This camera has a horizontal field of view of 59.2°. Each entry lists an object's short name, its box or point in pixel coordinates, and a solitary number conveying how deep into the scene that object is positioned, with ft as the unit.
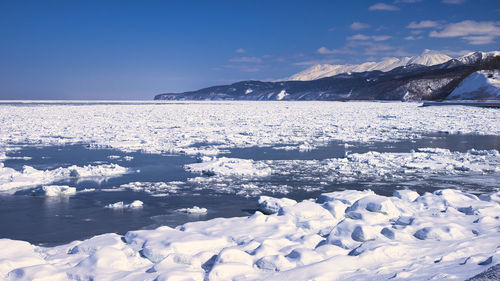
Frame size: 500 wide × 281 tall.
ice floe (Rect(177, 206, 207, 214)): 20.98
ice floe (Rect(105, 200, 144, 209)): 21.88
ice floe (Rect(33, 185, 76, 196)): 24.23
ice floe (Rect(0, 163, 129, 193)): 26.45
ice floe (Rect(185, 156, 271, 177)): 30.68
